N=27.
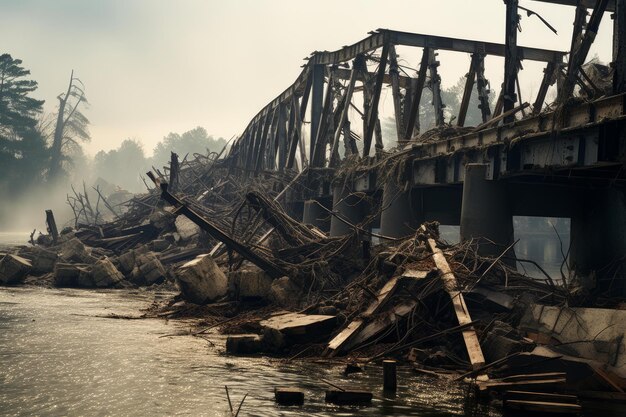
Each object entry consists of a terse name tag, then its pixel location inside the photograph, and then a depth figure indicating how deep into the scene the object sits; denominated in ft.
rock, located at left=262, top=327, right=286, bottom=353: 35.53
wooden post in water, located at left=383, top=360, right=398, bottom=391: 27.89
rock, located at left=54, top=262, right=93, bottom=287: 68.74
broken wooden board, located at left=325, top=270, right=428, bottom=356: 34.36
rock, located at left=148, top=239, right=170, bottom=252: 83.35
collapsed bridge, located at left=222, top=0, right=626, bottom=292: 38.93
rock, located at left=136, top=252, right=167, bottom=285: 71.46
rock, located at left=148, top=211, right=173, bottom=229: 87.15
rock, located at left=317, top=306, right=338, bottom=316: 38.70
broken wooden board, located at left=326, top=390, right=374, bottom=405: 25.91
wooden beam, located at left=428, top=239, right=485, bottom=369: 30.03
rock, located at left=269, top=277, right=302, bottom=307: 45.44
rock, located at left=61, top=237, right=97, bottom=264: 78.64
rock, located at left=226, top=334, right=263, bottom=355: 35.81
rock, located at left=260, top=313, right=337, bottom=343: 35.65
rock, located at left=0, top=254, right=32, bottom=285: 67.15
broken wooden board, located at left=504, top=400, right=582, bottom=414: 24.44
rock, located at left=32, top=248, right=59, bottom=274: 73.46
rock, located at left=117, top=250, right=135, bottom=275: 73.56
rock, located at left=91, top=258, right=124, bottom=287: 68.85
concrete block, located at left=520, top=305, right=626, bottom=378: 29.50
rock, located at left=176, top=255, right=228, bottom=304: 48.91
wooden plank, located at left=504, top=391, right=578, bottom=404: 25.21
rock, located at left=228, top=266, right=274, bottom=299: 47.32
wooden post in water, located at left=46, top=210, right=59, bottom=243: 98.93
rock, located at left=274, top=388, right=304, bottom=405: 25.34
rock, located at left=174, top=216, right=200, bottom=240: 84.15
